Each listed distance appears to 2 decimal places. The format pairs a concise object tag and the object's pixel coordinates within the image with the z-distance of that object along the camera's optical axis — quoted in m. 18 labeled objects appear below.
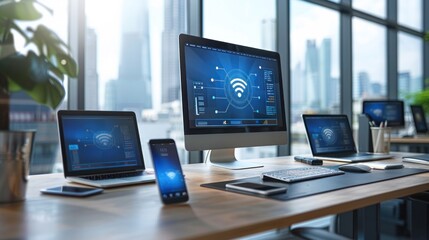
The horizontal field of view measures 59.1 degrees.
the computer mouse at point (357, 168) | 1.43
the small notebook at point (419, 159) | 1.73
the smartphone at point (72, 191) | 1.00
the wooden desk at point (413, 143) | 3.40
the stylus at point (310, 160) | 1.71
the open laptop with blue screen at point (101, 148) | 1.18
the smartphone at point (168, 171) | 0.91
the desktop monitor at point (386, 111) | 3.58
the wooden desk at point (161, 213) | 0.69
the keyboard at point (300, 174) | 1.22
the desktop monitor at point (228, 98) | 1.45
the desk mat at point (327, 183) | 1.02
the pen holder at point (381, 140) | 2.23
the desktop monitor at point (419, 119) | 4.10
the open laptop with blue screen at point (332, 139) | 1.92
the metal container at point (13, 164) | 0.90
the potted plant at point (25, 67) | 0.84
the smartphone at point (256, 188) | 1.00
